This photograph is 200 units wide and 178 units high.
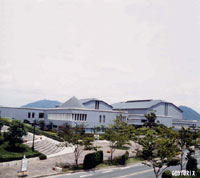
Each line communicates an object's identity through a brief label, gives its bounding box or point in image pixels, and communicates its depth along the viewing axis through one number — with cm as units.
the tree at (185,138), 2783
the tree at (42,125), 6665
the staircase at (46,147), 4021
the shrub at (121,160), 3618
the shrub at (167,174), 2394
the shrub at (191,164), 2828
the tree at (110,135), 3650
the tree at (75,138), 3119
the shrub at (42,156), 3472
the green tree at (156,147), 2198
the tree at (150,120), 6472
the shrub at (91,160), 3111
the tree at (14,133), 3447
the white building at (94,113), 5878
